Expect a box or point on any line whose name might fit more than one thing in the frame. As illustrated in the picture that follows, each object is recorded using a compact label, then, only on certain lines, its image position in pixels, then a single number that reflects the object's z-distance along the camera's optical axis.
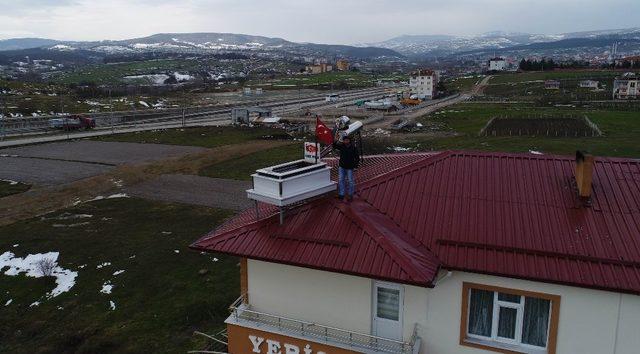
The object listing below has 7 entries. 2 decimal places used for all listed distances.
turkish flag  11.44
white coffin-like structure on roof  9.56
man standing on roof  10.09
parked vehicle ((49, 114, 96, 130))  63.84
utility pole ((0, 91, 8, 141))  58.93
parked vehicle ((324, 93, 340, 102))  106.12
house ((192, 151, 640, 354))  8.16
